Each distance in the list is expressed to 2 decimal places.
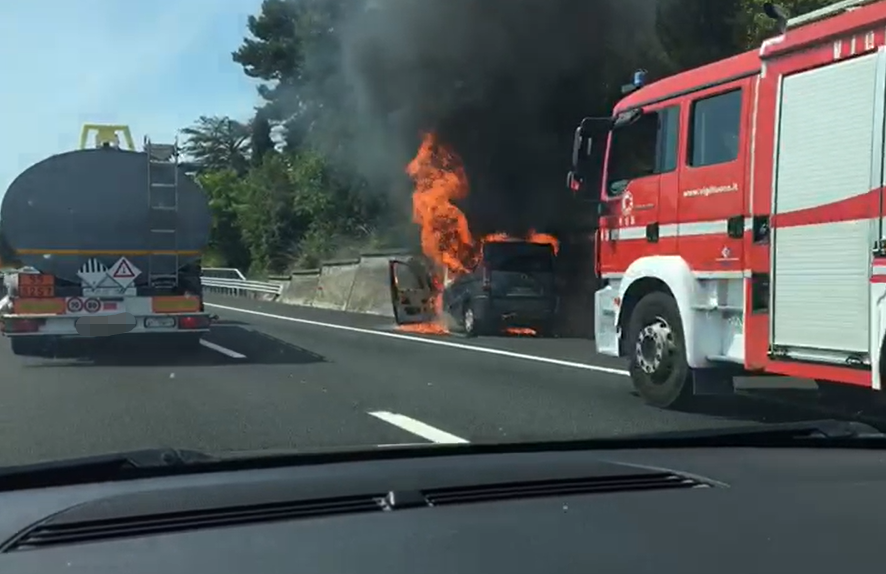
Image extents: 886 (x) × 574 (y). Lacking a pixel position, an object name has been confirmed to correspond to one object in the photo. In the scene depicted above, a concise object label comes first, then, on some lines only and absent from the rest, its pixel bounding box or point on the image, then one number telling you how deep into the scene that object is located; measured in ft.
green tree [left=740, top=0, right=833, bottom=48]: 65.05
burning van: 68.28
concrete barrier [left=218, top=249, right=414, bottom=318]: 106.63
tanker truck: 46.88
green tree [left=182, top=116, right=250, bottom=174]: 276.62
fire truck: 24.72
